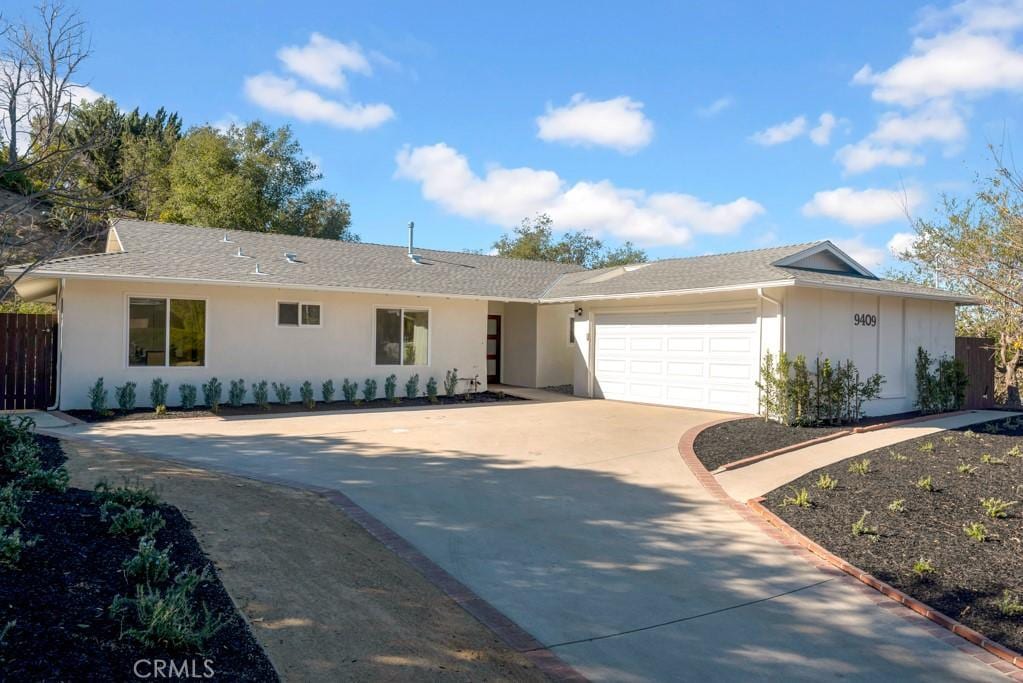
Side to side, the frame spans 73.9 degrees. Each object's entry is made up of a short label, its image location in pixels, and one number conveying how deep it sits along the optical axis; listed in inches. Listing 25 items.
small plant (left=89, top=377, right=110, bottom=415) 511.8
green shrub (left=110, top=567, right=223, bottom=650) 131.6
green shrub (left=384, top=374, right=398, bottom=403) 654.5
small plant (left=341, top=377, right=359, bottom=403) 633.6
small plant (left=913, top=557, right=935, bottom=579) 220.8
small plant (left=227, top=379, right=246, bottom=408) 578.9
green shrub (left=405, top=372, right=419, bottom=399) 673.0
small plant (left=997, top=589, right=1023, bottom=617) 194.7
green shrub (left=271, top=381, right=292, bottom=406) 601.6
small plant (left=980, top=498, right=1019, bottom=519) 275.9
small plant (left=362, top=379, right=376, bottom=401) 640.4
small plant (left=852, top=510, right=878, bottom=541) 255.6
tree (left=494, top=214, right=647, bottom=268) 1855.3
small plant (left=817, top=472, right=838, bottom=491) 314.1
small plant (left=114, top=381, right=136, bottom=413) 527.8
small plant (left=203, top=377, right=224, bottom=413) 559.2
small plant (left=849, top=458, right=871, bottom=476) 343.9
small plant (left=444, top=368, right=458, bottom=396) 702.5
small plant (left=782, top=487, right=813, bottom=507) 290.2
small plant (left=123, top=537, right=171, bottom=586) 159.2
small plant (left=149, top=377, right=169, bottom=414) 539.5
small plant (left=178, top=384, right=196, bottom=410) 550.9
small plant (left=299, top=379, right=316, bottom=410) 601.6
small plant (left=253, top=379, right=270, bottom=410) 579.8
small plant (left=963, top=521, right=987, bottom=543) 253.0
